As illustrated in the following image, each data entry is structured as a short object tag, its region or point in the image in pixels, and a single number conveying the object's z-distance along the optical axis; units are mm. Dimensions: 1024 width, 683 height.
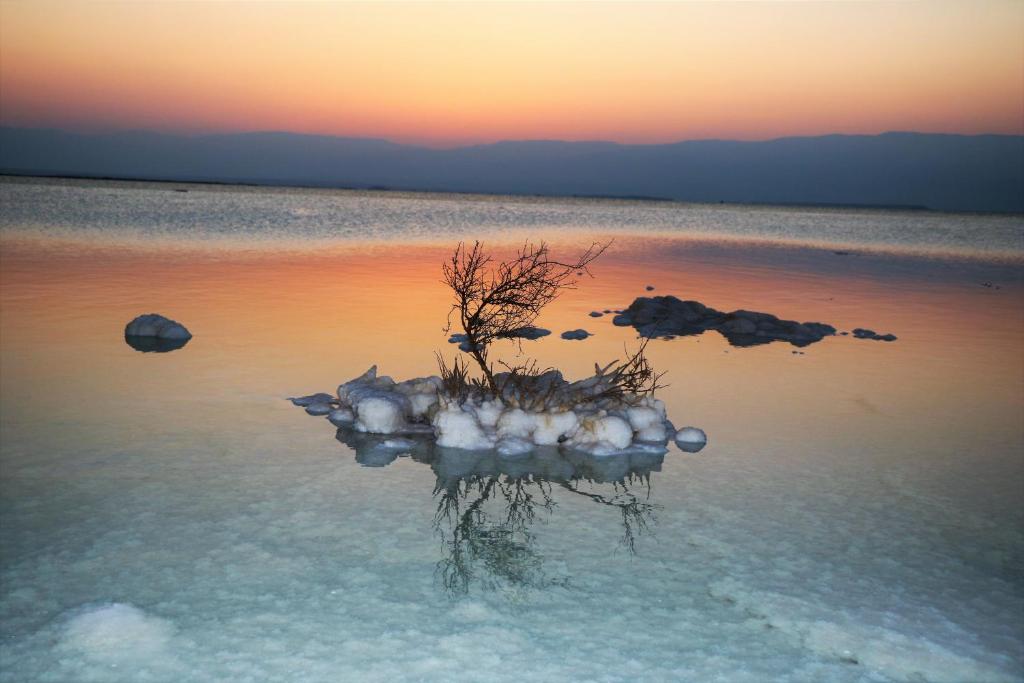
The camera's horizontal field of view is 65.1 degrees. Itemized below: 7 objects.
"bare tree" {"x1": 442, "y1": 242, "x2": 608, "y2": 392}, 10852
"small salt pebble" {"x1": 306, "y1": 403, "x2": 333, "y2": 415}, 10145
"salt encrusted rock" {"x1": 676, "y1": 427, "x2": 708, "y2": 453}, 9508
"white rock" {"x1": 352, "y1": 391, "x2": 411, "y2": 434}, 9531
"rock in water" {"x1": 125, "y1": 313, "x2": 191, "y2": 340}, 13945
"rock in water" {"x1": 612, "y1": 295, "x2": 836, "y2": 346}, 16692
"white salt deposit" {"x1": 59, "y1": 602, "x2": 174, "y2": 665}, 4992
